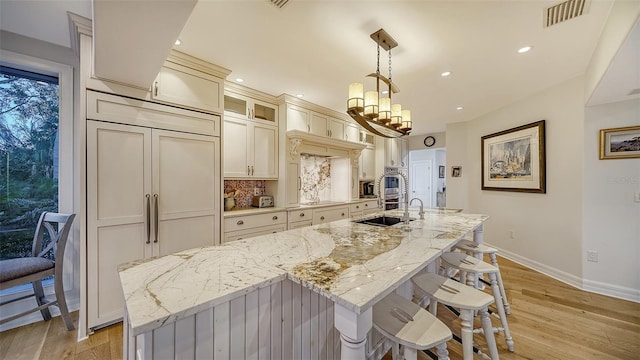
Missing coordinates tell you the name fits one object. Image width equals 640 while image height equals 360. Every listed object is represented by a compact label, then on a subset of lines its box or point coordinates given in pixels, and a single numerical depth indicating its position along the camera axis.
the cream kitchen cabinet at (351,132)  4.47
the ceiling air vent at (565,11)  1.71
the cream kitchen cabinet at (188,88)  2.25
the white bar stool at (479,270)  1.80
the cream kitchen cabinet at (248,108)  3.00
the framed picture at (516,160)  3.46
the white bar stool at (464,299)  1.30
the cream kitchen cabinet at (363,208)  4.43
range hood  3.45
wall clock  6.08
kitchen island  0.85
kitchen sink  2.46
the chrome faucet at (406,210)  2.22
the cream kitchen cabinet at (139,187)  1.93
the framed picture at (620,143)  2.59
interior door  7.39
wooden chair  1.81
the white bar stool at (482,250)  2.18
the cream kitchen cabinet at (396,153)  5.34
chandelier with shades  2.02
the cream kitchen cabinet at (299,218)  3.42
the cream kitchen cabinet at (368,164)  4.83
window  2.16
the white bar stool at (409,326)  1.08
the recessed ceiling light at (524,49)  2.26
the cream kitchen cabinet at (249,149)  2.98
